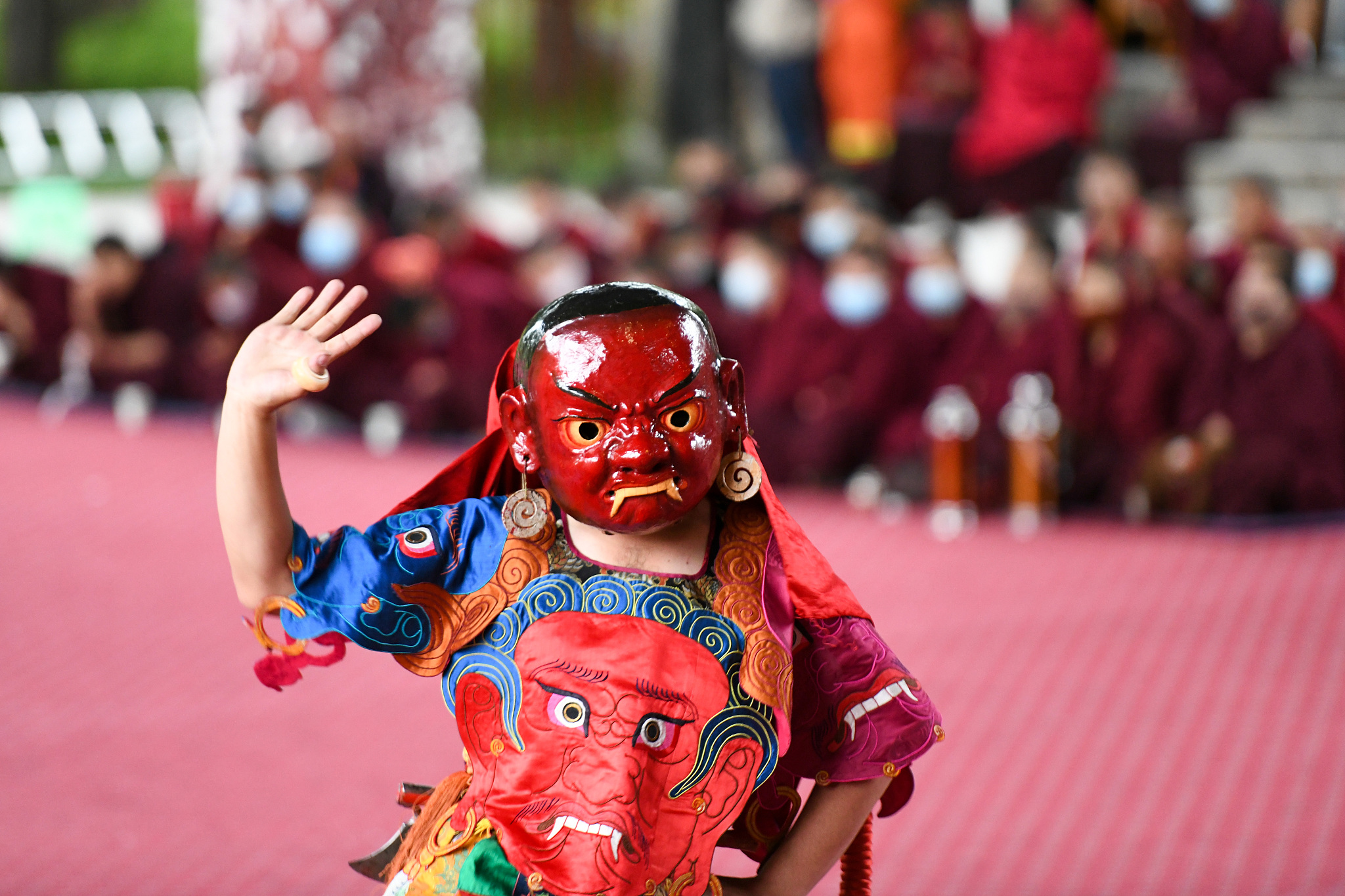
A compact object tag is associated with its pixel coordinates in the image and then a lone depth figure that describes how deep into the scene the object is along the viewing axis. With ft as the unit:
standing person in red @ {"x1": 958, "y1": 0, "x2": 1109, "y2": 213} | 56.29
